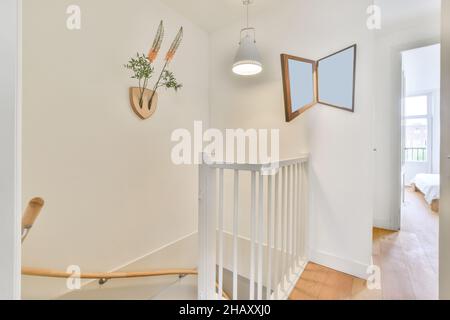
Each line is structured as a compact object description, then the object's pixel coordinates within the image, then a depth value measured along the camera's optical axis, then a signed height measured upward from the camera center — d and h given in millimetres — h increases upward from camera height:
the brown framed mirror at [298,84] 1779 +645
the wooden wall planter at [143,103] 1761 +485
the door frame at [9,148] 417 +25
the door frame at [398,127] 2461 +396
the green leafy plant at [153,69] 1749 +781
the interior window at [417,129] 4774 +732
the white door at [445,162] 769 -3
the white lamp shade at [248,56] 1793 +878
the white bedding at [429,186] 3158 -383
